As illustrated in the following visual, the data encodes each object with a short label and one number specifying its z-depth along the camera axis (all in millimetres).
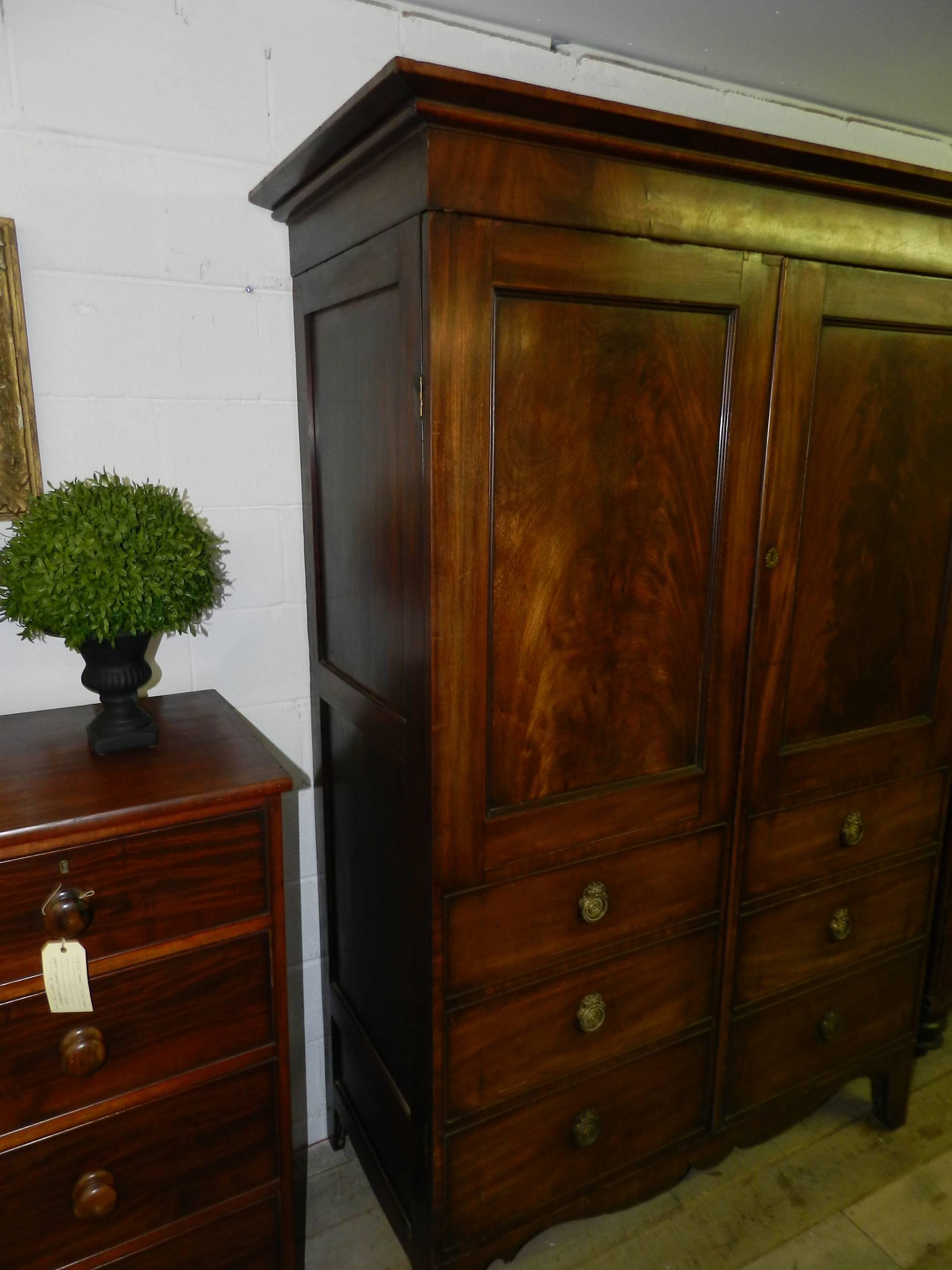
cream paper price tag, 1022
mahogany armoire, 1087
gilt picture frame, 1264
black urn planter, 1179
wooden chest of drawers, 1029
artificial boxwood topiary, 1082
